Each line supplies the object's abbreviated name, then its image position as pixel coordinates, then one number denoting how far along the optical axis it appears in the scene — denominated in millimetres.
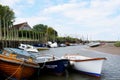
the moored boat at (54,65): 6206
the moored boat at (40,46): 21758
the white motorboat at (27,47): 17432
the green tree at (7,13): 27389
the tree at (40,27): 44574
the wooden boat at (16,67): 5080
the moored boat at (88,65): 6190
